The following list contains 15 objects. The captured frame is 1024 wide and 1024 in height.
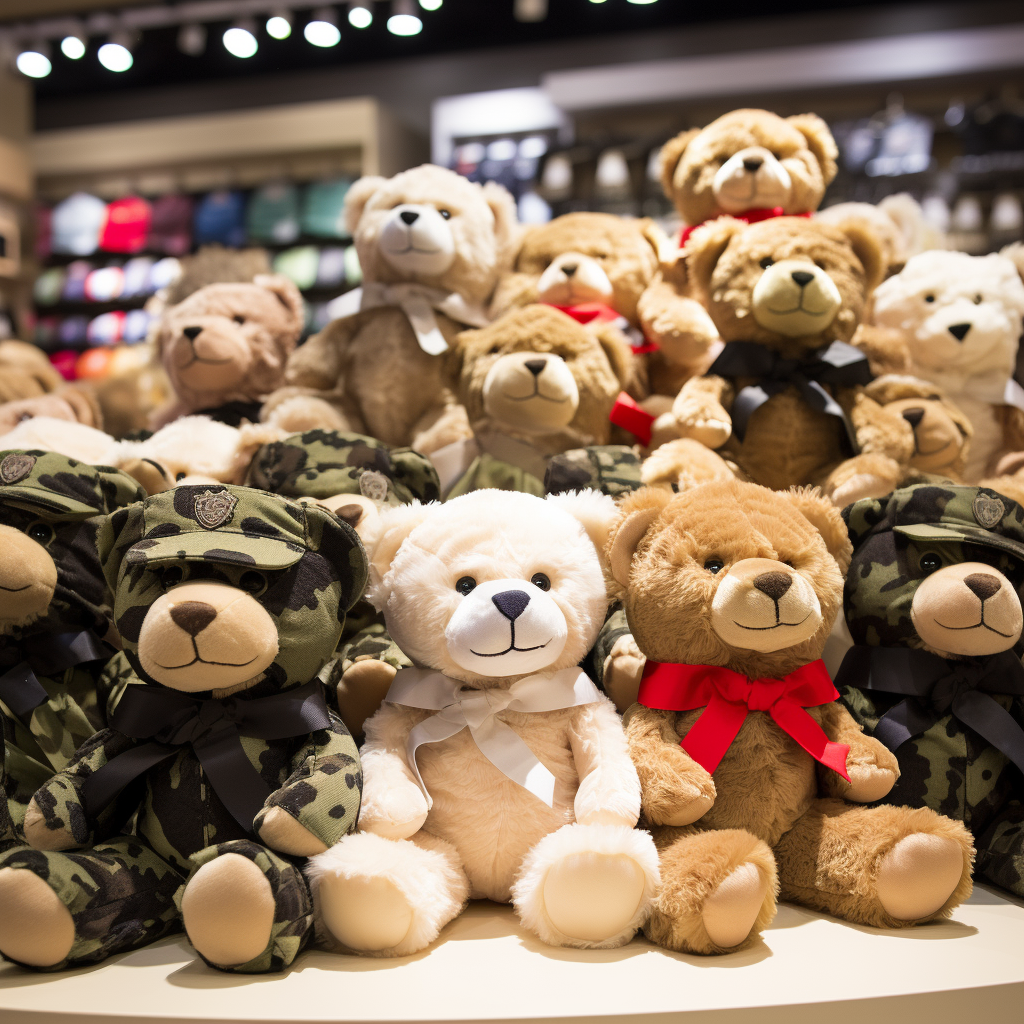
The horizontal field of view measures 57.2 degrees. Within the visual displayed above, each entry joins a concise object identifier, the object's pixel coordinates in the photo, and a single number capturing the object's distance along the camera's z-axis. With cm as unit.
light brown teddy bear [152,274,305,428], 191
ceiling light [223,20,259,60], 452
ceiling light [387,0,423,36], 423
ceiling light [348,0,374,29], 442
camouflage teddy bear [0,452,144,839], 120
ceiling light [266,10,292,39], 453
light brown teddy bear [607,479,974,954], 102
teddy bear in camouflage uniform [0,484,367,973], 91
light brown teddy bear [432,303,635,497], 155
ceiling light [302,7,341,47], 445
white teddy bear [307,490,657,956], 97
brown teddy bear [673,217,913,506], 160
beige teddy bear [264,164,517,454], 185
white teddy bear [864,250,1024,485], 179
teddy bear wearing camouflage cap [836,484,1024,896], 116
